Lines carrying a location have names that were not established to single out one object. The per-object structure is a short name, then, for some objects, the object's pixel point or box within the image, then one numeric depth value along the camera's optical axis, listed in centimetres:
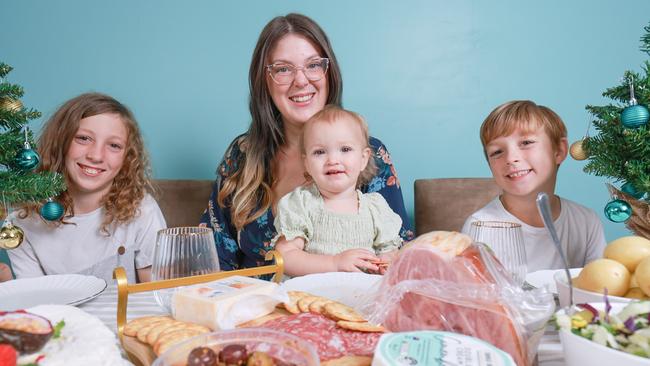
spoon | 83
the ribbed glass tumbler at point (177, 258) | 101
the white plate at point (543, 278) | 116
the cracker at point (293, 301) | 91
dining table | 82
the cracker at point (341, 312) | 83
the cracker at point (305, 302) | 91
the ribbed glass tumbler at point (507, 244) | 99
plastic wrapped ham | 75
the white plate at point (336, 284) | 114
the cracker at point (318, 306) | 89
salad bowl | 58
